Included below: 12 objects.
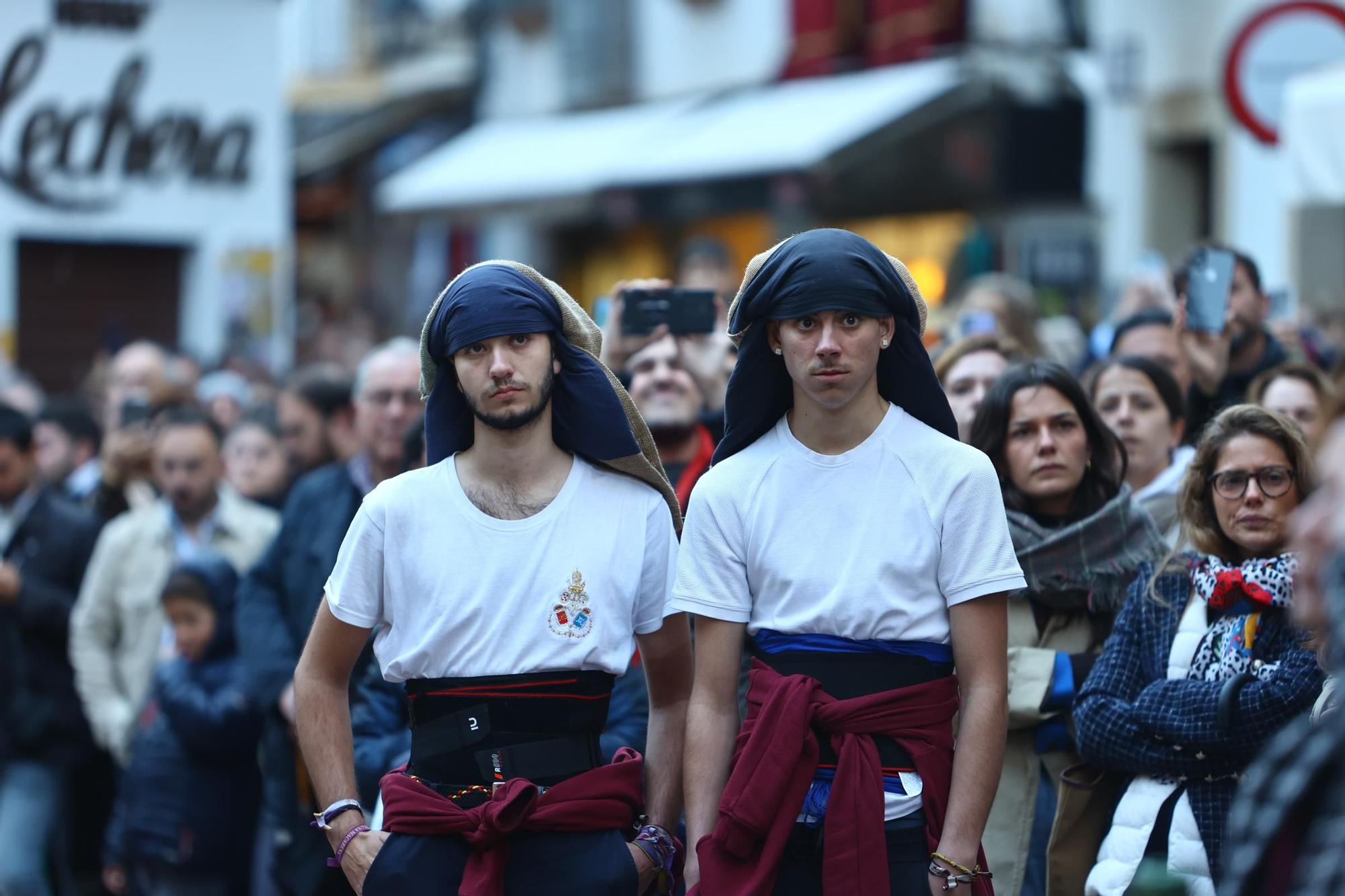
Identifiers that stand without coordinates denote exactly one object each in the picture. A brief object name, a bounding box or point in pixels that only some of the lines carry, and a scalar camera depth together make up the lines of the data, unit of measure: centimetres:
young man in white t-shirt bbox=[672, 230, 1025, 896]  734
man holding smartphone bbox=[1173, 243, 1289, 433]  1224
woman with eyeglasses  827
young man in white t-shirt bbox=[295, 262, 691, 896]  780
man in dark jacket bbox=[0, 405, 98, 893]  1422
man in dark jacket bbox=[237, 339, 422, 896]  1179
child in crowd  1295
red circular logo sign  1593
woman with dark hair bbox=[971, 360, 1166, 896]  939
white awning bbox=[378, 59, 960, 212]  3466
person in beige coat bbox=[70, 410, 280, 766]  1448
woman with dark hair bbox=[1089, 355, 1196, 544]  1125
